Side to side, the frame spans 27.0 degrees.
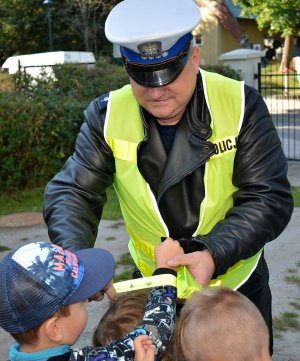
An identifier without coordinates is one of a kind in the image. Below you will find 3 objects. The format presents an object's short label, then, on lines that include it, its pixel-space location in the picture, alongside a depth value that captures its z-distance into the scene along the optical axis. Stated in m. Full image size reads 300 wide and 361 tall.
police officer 2.11
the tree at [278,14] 20.27
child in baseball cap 1.81
